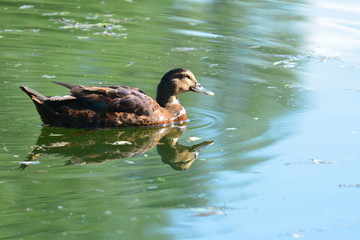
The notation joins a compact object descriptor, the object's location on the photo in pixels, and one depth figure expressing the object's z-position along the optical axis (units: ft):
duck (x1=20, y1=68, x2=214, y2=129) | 60.44
